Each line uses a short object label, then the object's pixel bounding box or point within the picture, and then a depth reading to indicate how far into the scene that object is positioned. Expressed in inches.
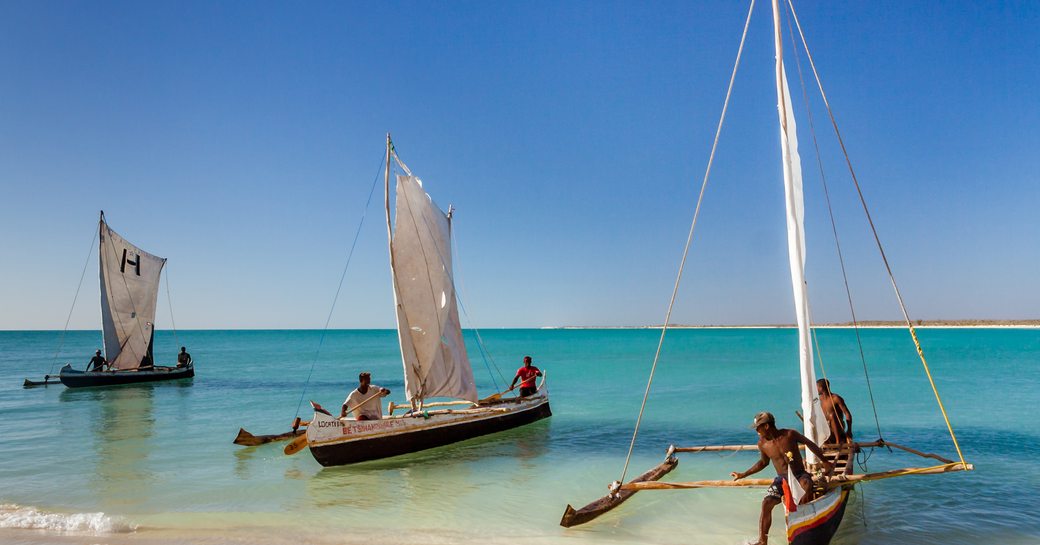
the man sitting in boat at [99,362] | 1375.5
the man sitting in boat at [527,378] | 815.1
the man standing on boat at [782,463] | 305.6
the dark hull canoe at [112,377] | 1314.0
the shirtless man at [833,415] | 418.0
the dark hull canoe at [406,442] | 543.5
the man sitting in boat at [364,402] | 561.3
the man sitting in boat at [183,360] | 1557.6
